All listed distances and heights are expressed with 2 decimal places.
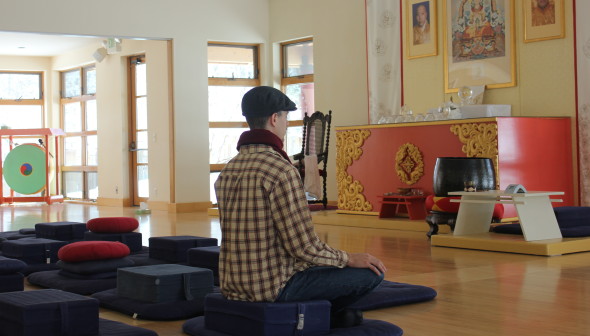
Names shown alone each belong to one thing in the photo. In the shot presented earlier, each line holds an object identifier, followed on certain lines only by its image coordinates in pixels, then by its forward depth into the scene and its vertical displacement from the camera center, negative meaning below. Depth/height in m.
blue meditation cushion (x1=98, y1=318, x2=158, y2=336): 3.37 -0.70
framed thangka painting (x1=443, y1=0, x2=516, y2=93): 8.41 +1.24
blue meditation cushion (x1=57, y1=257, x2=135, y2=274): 4.93 -0.62
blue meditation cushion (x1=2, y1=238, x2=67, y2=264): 5.68 -0.59
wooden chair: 10.06 +0.29
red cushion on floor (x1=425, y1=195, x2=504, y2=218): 6.98 -0.39
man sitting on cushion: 2.99 -0.26
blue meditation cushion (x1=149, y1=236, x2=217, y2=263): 5.58 -0.57
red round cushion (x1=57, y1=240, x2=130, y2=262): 4.96 -0.53
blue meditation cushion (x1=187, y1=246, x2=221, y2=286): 4.95 -0.58
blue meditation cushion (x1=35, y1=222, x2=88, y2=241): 6.67 -0.53
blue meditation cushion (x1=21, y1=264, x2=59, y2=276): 5.43 -0.69
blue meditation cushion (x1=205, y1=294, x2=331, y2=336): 3.04 -0.59
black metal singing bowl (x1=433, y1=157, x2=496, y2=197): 6.74 -0.12
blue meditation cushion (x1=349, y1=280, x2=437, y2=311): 3.95 -0.69
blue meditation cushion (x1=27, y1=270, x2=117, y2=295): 4.63 -0.69
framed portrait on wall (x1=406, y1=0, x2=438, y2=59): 9.23 +1.52
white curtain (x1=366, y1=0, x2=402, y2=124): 9.82 +1.27
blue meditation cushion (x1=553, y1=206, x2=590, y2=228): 6.67 -0.49
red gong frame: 14.80 +0.14
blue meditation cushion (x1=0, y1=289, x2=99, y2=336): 3.21 -0.60
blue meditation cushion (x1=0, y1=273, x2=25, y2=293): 4.52 -0.65
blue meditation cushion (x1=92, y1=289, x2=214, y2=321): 3.87 -0.70
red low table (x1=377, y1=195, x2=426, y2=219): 8.18 -0.47
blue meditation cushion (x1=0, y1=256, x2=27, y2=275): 4.53 -0.55
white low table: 6.14 -0.42
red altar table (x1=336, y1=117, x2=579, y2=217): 7.54 +0.07
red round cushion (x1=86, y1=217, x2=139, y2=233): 6.36 -0.47
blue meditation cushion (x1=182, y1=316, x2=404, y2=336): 3.25 -0.69
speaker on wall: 13.59 +1.88
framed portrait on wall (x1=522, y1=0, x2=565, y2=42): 7.94 +1.37
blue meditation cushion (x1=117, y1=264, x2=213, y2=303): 4.07 -0.61
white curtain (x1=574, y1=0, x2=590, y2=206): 7.74 +0.66
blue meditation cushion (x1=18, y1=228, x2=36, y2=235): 7.29 -0.59
